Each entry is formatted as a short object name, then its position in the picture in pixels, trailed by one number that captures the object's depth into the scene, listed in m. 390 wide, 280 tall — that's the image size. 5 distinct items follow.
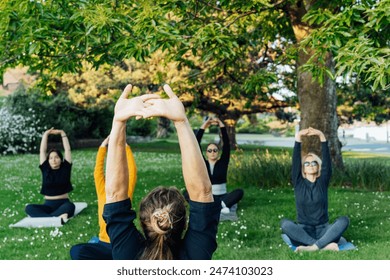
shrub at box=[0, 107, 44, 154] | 26.64
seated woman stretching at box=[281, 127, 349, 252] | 6.92
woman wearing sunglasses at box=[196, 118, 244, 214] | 9.07
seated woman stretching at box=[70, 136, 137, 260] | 4.70
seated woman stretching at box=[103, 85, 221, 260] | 2.31
